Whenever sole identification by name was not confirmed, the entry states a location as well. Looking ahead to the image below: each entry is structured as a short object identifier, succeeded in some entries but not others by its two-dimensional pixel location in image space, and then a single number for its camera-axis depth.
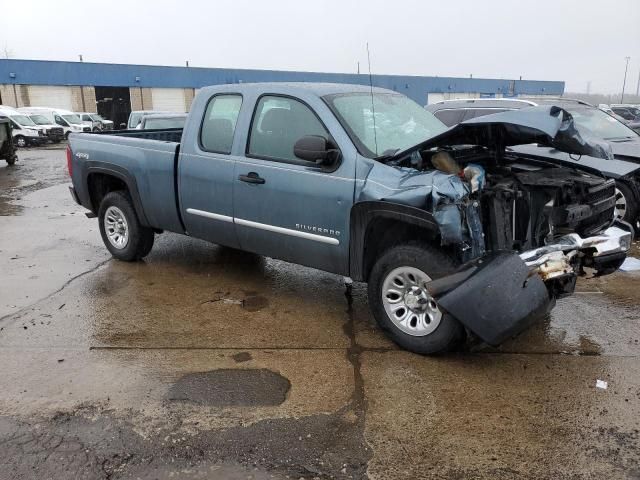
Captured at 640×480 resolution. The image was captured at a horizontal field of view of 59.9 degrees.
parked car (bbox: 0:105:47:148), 26.66
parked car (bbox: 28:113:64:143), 27.34
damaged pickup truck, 3.65
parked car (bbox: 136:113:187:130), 12.09
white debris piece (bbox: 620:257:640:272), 6.09
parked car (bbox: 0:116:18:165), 16.61
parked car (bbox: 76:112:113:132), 31.53
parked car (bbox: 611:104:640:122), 22.39
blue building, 40.03
